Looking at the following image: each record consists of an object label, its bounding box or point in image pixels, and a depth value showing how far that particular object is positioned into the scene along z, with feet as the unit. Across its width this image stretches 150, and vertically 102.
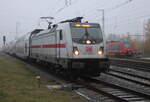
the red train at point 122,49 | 145.28
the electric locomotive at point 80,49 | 46.57
